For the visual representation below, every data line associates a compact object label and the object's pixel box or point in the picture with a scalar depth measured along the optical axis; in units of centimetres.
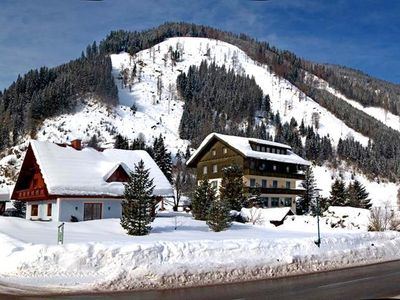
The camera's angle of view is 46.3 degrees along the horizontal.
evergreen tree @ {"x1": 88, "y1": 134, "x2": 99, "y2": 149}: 10950
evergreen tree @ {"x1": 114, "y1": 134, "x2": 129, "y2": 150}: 9576
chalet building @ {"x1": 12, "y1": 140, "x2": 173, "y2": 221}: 3738
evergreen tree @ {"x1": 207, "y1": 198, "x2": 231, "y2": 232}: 3206
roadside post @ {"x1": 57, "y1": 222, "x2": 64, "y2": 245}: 2056
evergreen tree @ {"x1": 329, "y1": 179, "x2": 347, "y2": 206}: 6231
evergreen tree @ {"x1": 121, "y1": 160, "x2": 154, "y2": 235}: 2773
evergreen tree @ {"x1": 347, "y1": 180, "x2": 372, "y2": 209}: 6109
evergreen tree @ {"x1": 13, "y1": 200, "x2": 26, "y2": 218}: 5492
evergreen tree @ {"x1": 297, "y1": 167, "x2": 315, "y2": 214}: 6969
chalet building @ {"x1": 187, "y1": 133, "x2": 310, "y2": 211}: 6191
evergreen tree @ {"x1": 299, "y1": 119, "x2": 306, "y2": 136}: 15500
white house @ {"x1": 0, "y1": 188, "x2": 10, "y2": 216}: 5529
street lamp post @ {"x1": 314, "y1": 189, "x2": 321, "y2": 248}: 2448
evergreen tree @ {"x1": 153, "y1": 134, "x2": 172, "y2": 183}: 7534
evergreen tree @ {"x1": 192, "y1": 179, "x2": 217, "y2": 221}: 3941
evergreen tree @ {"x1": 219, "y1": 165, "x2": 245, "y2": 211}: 4703
